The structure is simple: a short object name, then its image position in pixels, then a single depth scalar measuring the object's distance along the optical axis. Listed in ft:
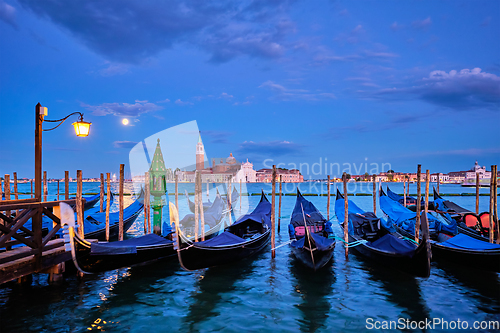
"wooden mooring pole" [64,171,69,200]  28.98
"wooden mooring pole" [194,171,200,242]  23.74
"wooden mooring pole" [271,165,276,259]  21.52
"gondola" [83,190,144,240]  24.54
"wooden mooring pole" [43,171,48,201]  33.14
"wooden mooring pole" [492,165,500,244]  20.14
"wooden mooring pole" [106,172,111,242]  22.48
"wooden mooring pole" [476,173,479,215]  32.38
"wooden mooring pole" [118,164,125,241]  22.58
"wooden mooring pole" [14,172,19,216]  34.00
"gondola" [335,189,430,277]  15.23
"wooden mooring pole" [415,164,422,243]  21.01
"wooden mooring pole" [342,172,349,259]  21.66
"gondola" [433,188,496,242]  24.46
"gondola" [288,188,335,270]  17.53
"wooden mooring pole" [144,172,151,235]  28.22
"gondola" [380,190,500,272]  16.18
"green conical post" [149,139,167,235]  45.37
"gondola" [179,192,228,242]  27.45
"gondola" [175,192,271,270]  16.51
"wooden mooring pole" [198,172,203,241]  22.76
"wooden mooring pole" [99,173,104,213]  27.06
